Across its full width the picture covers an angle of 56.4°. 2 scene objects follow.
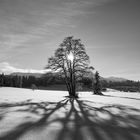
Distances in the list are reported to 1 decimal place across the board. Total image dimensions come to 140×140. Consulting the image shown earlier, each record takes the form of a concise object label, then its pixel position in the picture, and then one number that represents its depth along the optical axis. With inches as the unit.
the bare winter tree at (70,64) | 982.8
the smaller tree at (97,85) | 1919.7
